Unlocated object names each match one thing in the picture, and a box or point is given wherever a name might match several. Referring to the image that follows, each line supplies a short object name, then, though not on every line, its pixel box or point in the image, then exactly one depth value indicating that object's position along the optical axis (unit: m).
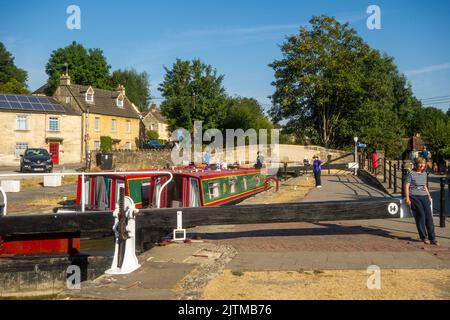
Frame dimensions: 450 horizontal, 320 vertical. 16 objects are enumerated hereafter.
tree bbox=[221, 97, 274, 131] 49.47
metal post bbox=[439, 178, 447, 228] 8.65
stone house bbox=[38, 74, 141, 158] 45.03
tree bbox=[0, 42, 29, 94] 76.75
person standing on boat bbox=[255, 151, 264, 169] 26.05
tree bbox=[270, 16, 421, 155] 41.72
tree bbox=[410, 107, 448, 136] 71.03
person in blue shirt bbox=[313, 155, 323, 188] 19.62
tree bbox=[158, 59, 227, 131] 44.88
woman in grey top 7.13
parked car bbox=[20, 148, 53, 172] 28.34
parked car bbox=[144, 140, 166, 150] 52.25
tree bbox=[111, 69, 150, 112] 85.25
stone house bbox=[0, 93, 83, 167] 38.84
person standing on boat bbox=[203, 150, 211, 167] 27.73
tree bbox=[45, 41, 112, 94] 63.50
